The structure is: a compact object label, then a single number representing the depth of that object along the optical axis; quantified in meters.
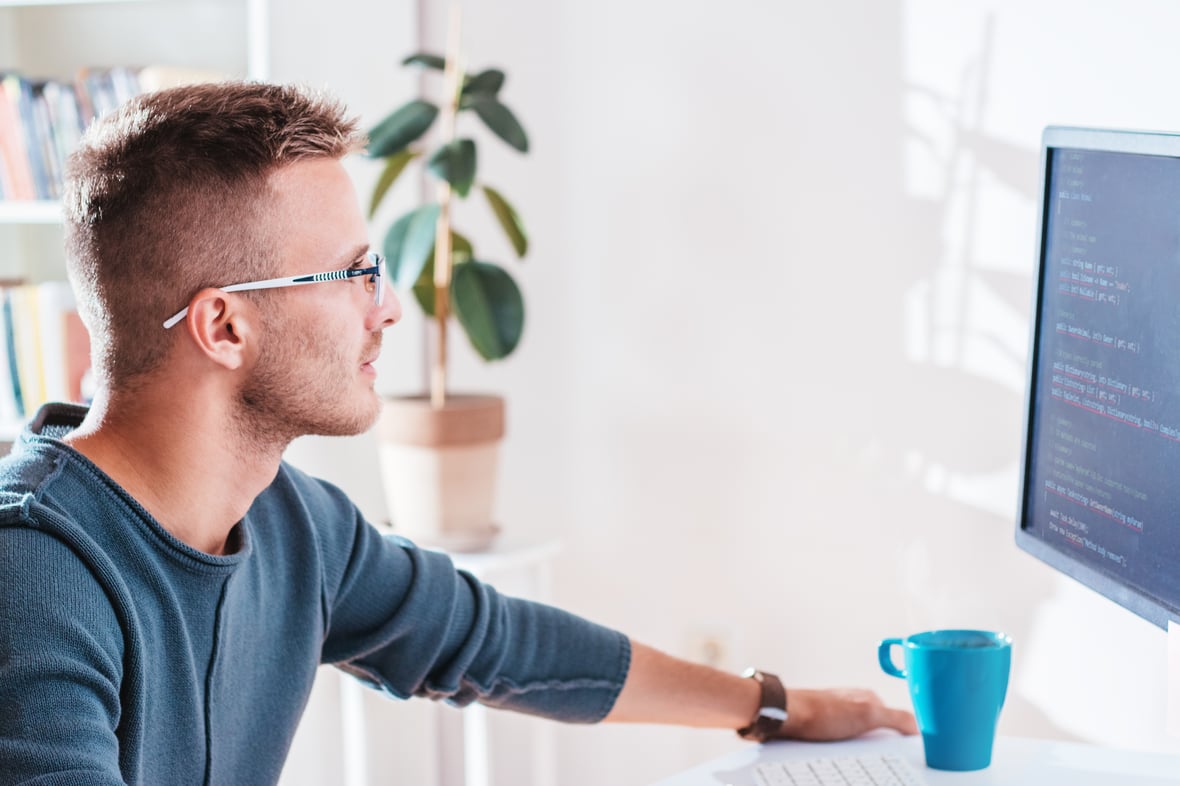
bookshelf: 2.40
